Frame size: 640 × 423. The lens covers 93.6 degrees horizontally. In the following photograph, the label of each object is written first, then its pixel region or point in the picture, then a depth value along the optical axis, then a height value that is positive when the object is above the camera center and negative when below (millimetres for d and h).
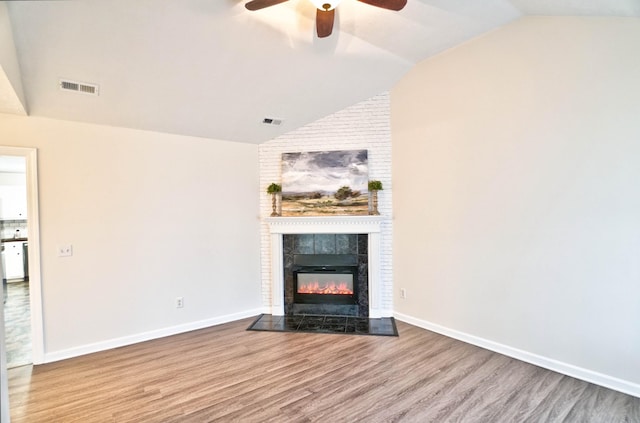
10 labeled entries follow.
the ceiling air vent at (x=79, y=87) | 2660 +1164
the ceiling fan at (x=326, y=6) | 2072 +1477
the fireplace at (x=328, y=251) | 4168 -599
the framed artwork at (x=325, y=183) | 4211 +382
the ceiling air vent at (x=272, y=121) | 3962 +1201
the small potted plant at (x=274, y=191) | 4254 +283
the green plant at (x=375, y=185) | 4098 +323
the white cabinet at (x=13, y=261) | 6508 -967
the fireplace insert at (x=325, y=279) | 4309 -999
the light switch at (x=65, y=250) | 3128 -364
